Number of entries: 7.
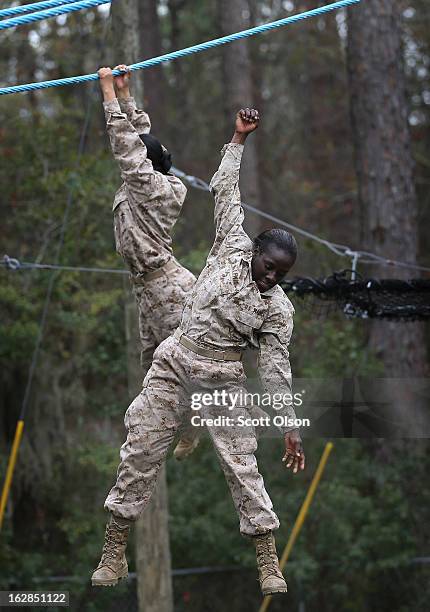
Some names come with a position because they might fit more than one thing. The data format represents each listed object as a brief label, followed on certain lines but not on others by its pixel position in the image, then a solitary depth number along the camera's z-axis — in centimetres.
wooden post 1583
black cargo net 1328
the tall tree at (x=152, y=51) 3033
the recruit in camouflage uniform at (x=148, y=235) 1010
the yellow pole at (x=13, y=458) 1527
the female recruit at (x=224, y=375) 936
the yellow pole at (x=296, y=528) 1740
